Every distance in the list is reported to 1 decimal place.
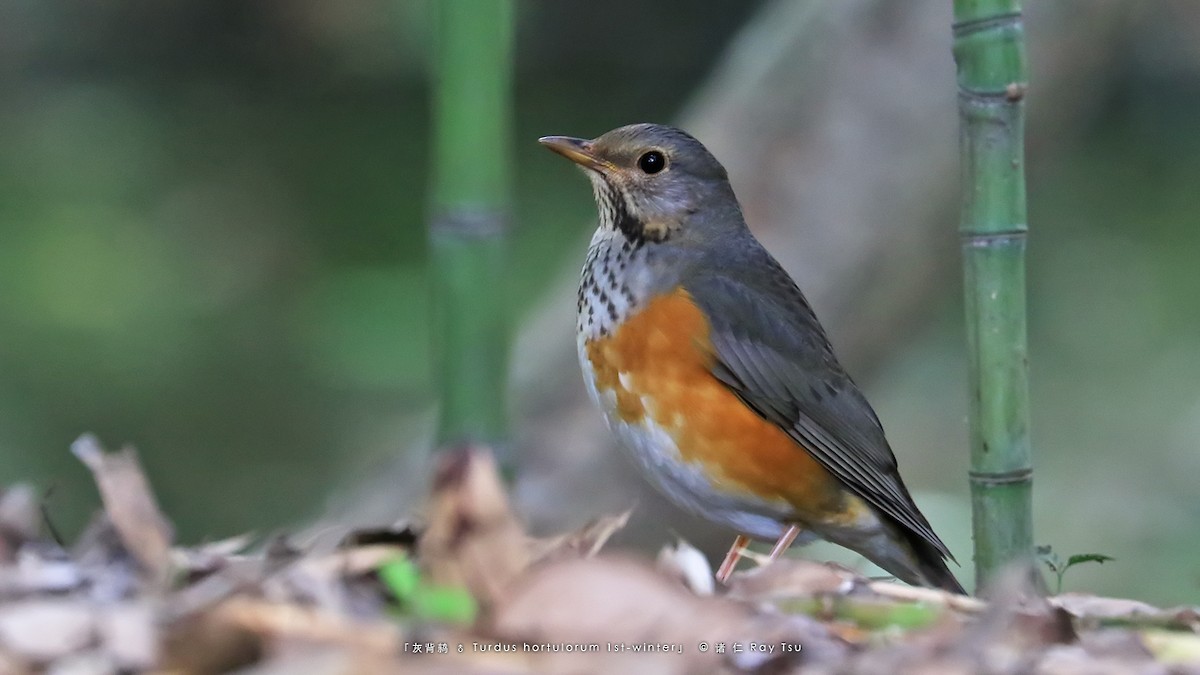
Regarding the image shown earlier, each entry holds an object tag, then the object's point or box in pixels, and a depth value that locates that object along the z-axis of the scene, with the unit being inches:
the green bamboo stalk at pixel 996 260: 251.8
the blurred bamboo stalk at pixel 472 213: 238.5
